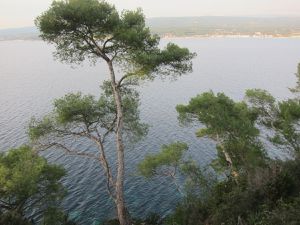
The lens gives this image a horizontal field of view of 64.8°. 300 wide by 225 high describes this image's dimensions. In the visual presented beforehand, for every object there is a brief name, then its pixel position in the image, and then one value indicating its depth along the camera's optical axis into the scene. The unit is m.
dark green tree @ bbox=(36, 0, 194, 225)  13.23
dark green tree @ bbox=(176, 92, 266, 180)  17.35
